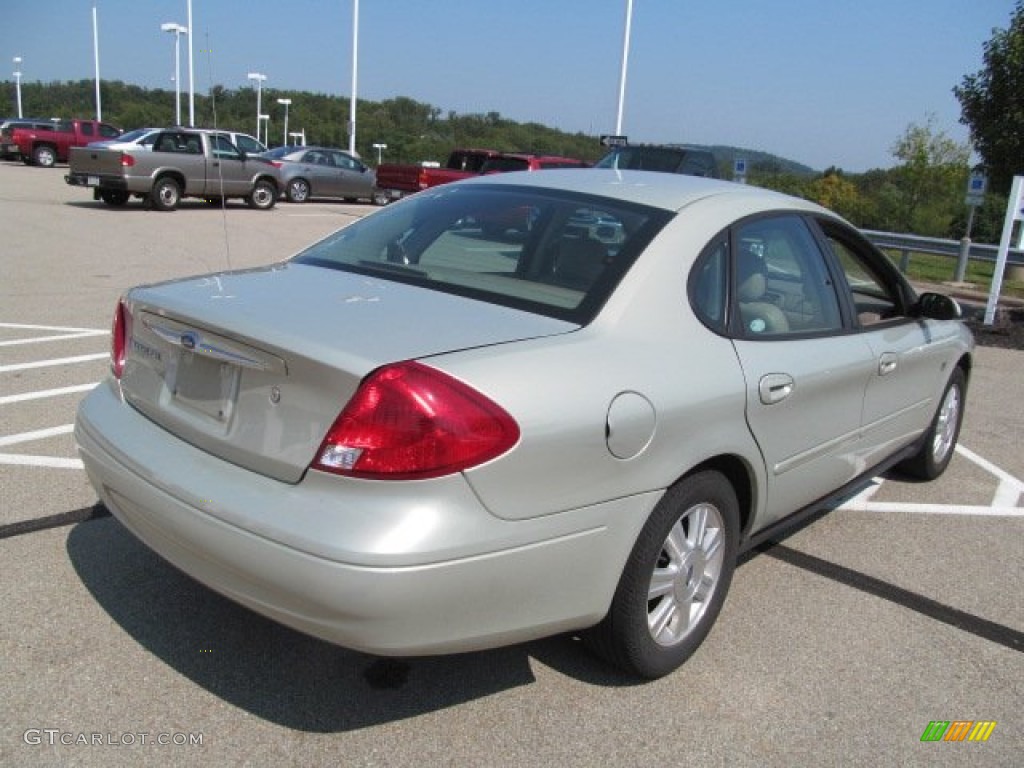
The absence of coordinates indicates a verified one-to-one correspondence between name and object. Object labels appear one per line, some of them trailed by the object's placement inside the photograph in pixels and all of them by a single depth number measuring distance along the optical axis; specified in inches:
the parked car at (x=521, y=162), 750.5
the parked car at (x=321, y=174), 978.7
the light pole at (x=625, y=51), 1155.9
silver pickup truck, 737.0
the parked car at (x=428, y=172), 846.5
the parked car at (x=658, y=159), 598.5
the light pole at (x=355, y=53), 1414.9
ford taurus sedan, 91.0
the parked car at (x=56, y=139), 1270.9
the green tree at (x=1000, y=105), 498.0
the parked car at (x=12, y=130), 1321.4
